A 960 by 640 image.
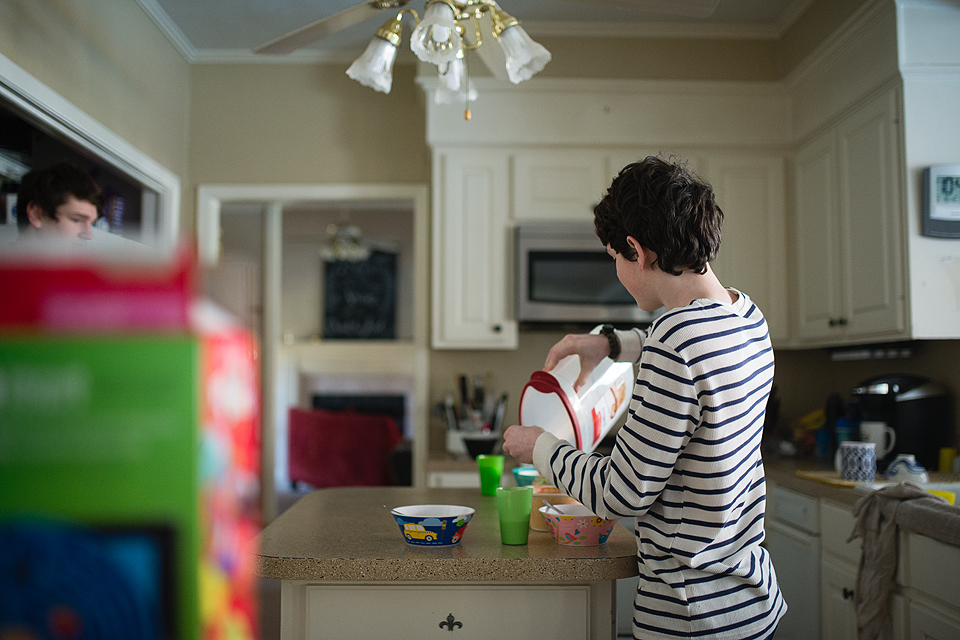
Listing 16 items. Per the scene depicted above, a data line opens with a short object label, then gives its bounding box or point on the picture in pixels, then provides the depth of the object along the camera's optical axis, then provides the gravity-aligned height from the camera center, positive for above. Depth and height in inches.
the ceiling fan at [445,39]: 60.9 +27.8
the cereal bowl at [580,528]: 47.1 -12.4
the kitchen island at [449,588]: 43.7 -16.0
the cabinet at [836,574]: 66.7 -26.1
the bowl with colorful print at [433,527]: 45.9 -12.0
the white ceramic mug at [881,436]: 93.0 -12.3
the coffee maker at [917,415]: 93.6 -9.6
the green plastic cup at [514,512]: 46.1 -11.1
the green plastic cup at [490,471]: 65.5 -12.0
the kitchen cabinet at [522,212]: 124.3 +22.8
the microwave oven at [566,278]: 122.2 +10.9
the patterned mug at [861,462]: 87.4 -14.7
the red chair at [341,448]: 203.9 -31.9
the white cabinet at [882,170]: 89.7 +23.8
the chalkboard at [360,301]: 255.1 +14.6
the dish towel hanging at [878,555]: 72.1 -21.8
